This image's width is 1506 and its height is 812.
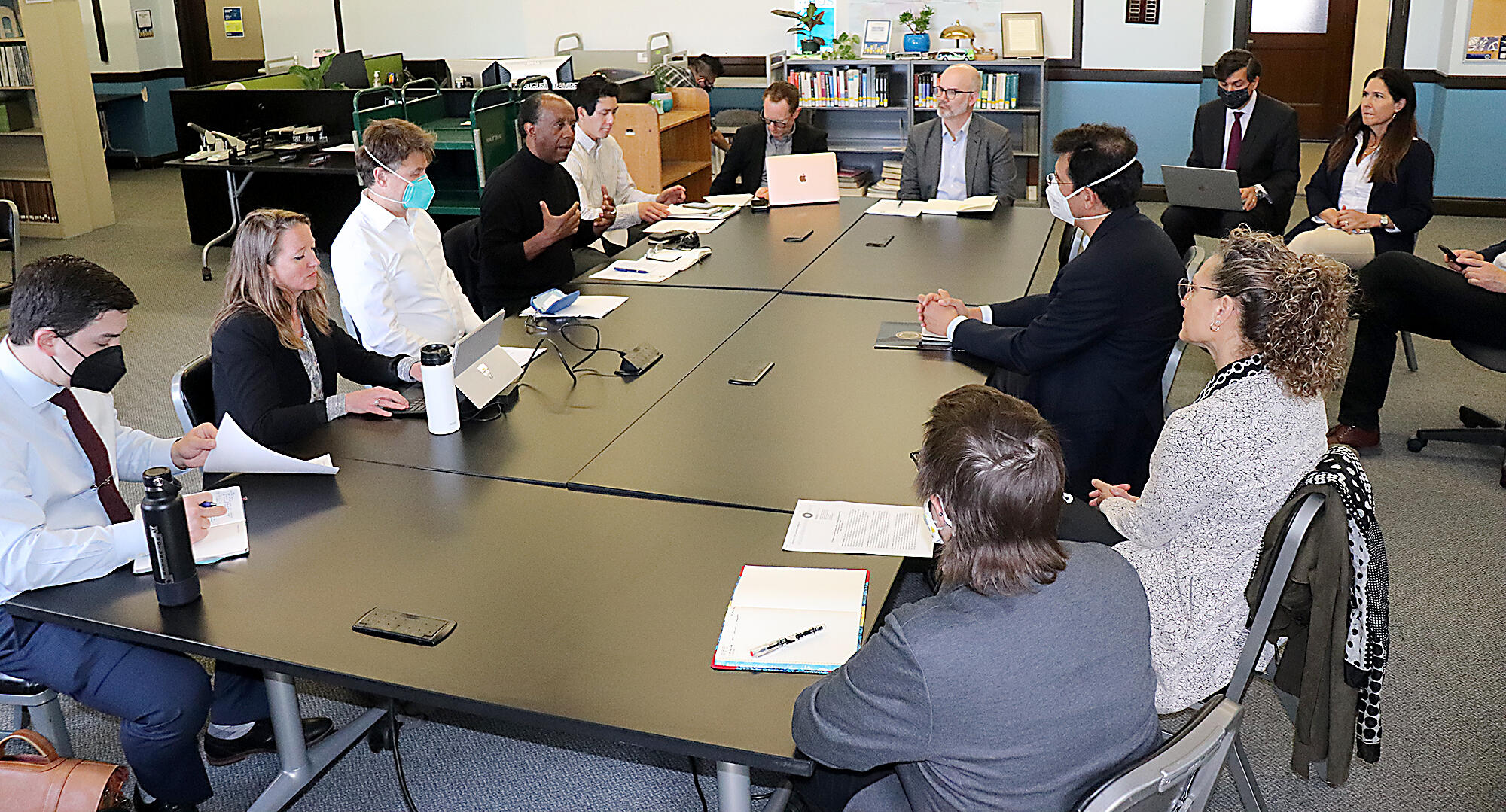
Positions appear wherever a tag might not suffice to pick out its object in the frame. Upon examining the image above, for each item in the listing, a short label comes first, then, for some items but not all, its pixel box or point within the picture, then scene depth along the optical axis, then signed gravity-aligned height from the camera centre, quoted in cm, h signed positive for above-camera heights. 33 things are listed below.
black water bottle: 199 -76
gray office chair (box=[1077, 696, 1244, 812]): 145 -88
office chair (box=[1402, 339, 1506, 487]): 419 -140
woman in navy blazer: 495 -61
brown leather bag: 198 -115
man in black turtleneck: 440 -56
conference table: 181 -88
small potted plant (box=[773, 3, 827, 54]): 811 +20
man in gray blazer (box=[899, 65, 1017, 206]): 557 -48
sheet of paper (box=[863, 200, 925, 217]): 529 -68
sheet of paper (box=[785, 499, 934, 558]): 220 -88
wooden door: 997 -13
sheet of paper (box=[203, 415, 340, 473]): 246 -79
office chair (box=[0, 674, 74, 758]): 233 -123
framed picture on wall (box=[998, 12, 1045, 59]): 781 +8
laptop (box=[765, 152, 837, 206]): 548 -56
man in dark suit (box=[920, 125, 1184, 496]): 327 -75
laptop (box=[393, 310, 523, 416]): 283 -72
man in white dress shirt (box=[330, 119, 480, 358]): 359 -55
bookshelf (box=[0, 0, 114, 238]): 817 -35
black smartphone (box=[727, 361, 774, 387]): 312 -82
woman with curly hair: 220 -75
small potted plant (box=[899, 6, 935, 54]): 781 +13
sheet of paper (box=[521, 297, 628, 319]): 376 -77
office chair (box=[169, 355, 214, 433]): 282 -75
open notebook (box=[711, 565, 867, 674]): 184 -89
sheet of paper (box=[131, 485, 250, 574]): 219 -86
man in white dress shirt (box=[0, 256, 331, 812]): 214 -81
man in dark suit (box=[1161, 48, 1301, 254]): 573 -50
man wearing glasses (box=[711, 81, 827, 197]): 618 -46
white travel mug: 274 -73
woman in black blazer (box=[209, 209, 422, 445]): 280 -63
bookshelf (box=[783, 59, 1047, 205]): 777 -33
